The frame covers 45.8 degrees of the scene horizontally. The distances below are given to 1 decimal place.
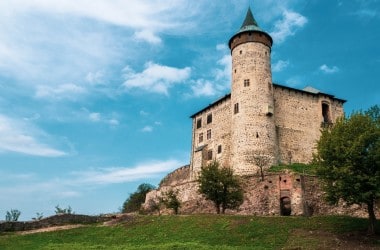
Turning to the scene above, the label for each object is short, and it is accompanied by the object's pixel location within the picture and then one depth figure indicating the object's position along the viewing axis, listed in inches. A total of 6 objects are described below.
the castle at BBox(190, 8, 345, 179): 2027.6
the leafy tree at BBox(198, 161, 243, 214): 1577.3
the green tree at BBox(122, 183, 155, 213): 2819.4
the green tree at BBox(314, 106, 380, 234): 1117.7
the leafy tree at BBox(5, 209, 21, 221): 1603.0
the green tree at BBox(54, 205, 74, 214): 1809.1
